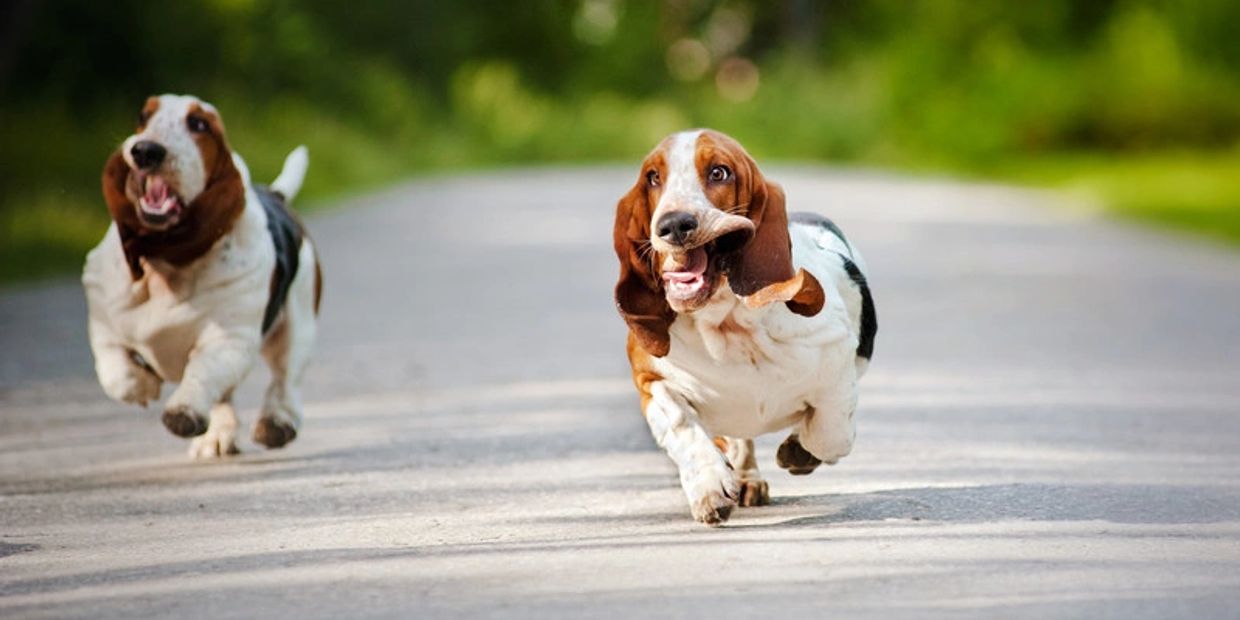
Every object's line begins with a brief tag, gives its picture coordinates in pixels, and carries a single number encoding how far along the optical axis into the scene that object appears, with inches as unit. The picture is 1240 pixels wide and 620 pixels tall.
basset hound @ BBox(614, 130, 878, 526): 483.2
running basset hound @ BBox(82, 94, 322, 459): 592.4
